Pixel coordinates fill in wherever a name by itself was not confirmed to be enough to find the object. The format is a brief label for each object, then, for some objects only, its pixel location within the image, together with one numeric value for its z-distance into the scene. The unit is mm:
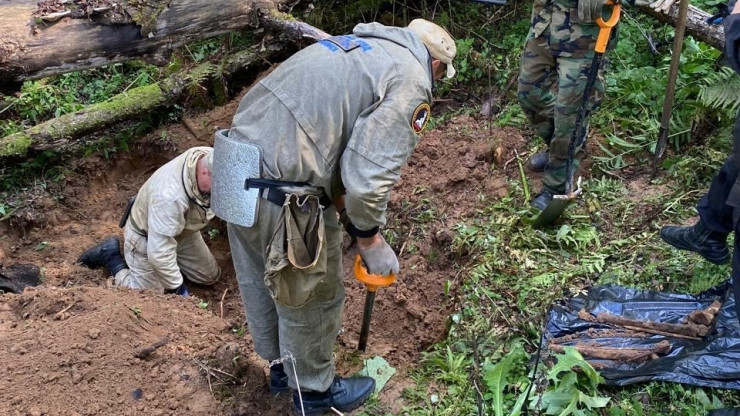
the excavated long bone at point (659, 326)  3240
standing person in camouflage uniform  4070
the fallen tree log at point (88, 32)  4180
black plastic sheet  3047
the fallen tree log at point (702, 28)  4625
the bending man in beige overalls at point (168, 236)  4297
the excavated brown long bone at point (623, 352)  3186
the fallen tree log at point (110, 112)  5316
